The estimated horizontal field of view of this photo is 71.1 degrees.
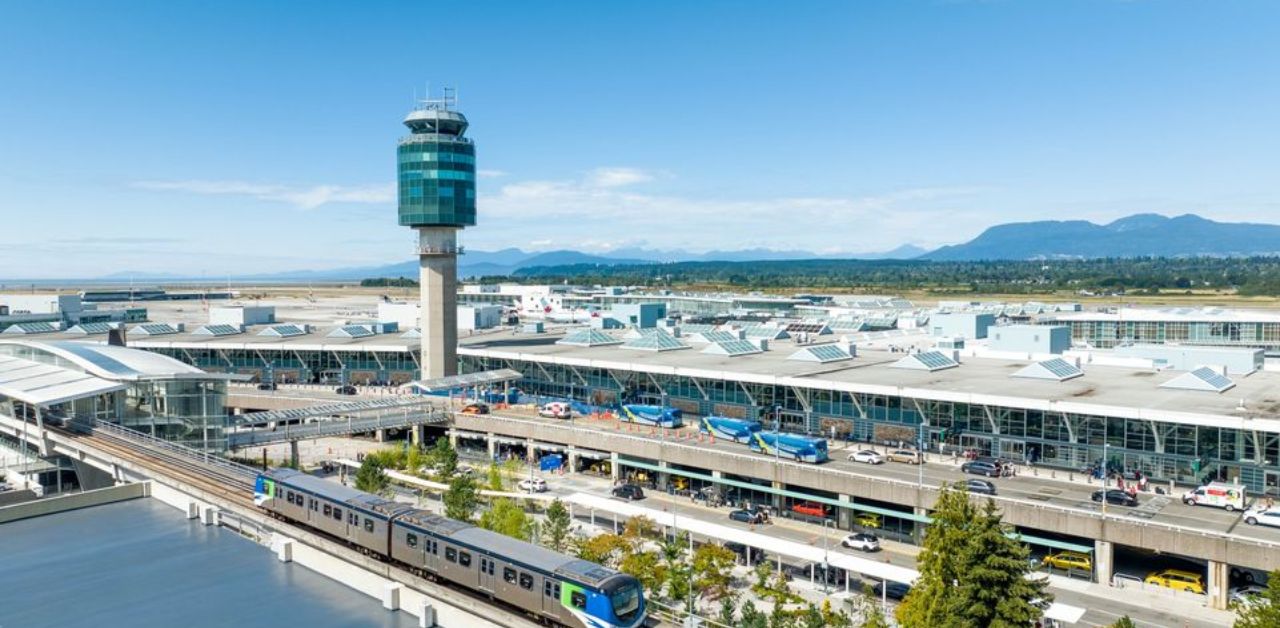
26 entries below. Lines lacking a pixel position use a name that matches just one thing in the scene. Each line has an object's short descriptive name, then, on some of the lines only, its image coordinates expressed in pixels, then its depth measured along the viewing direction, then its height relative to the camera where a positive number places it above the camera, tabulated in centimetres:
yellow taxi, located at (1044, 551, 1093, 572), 4991 -1606
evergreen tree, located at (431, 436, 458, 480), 6569 -1379
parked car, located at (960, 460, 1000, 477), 6106 -1318
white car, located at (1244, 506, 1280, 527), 4860 -1326
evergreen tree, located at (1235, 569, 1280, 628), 2925 -1117
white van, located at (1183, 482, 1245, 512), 5253 -1312
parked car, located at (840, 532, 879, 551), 5409 -1613
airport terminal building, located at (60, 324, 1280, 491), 5853 -945
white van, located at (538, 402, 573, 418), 8381 -1255
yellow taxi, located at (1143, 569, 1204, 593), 4672 -1611
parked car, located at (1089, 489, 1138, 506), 5338 -1334
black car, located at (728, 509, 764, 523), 6050 -1628
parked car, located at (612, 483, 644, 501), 6631 -1602
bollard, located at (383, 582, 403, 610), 2662 -950
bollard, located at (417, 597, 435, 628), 2545 -964
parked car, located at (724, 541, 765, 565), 5269 -1648
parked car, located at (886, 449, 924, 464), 6556 -1346
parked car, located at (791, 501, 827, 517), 6084 -1593
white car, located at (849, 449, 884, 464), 6538 -1331
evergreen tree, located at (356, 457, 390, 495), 5891 -1334
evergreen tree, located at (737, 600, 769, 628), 3675 -1433
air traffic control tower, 9656 +796
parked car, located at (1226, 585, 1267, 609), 4438 -1606
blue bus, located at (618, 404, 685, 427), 8062 -1262
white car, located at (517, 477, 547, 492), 6675 -1576
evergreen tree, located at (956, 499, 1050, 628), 3136 -1090
